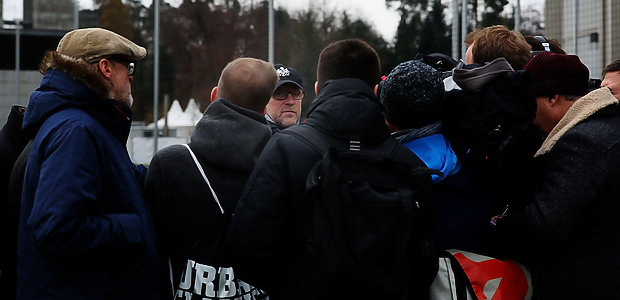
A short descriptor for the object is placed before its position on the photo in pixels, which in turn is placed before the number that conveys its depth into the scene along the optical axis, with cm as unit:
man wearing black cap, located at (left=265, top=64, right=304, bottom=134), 400
